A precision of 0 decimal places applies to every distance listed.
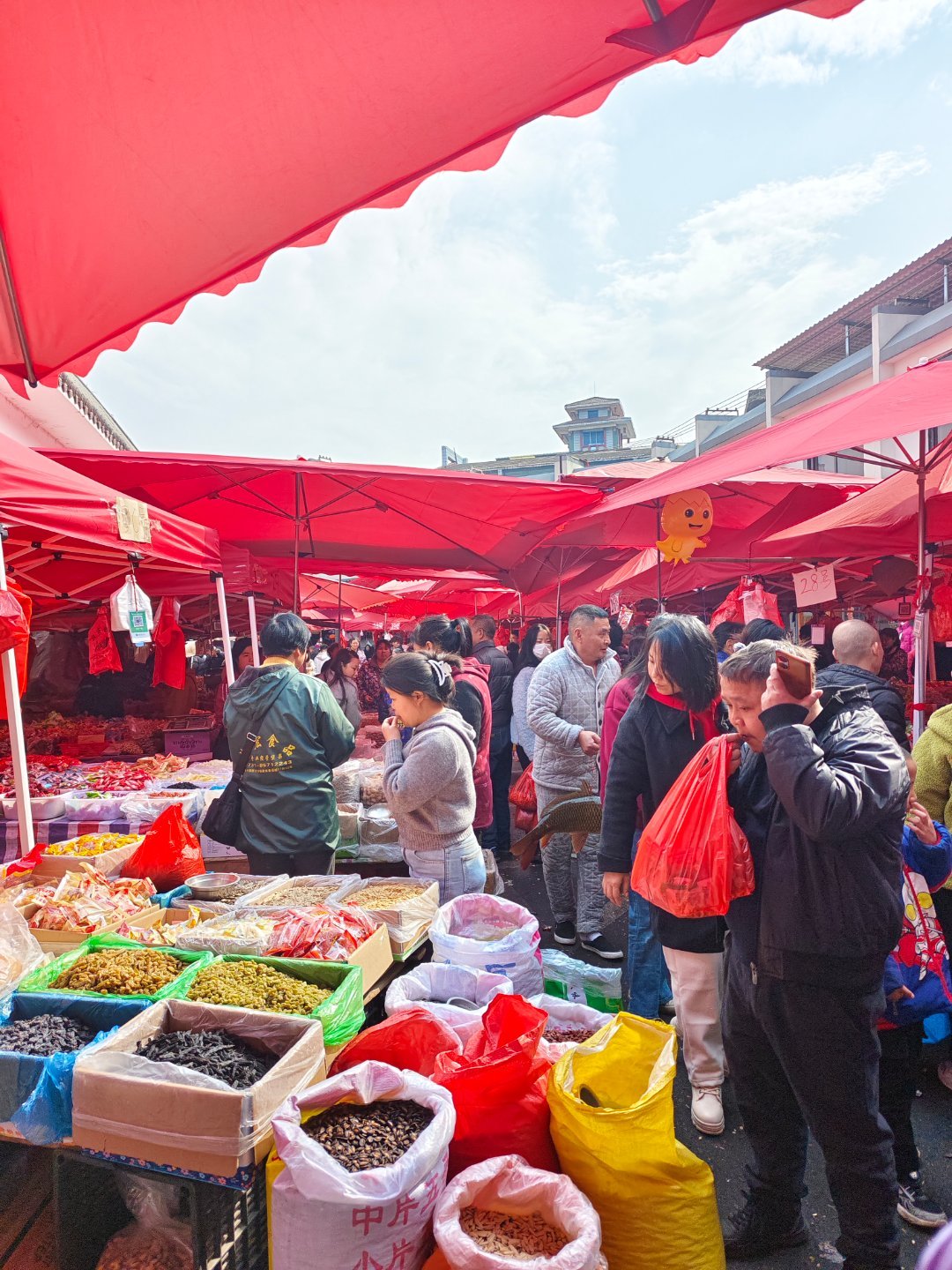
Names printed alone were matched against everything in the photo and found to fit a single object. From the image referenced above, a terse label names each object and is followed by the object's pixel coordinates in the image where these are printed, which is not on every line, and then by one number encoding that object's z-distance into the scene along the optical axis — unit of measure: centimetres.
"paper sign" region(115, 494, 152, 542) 373
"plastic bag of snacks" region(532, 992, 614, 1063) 254
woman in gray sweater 319
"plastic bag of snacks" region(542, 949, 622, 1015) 329
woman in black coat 285
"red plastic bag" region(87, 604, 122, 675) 587
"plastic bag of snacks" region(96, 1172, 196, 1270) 203
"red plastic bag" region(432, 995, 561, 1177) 193
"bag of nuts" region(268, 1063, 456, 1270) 160
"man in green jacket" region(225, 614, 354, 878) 364
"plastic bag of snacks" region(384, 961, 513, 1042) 260
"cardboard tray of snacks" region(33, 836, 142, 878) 352
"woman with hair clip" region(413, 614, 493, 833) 477
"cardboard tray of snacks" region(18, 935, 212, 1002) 232
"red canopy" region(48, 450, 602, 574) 516
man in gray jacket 462
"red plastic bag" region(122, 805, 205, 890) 365
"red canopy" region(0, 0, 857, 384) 174
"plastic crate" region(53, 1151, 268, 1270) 187
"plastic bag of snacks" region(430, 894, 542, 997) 275
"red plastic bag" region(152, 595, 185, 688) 664
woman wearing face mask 630
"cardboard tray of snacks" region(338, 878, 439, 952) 294
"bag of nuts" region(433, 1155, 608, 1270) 155
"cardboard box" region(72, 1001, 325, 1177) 178
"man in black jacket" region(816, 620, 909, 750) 336
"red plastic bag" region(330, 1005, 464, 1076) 221
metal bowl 341
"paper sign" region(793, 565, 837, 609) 612
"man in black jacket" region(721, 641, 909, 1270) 182
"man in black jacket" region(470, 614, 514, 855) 682
